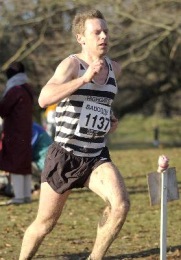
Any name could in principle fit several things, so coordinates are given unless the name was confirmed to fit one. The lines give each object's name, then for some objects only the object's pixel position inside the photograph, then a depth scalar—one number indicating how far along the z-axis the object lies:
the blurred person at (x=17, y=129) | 19.49
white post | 10.39
